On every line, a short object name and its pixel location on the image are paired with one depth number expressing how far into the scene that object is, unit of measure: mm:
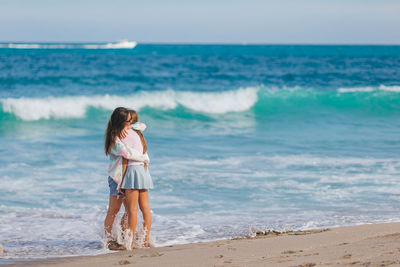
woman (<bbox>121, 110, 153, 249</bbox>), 9768
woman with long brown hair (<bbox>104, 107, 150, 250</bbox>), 9607
